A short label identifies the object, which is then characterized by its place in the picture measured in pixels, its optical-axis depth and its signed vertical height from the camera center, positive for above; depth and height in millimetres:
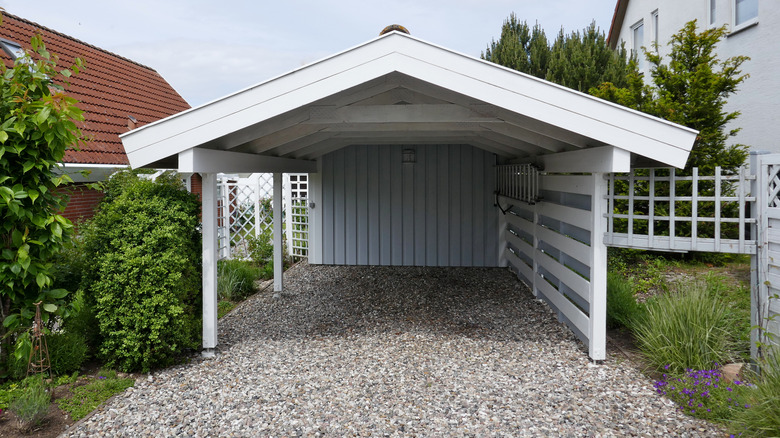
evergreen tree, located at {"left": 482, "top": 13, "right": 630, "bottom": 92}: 12250 +3582
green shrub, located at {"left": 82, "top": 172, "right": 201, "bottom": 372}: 4055 -553
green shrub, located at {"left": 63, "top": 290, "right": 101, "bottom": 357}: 4344 -967
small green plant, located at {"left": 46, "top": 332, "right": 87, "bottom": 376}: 4004 -1102
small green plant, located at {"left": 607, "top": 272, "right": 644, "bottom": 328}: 5205 -1027
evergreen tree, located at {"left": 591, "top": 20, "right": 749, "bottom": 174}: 7008 +1377
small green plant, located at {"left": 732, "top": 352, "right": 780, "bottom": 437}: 2857 -1125
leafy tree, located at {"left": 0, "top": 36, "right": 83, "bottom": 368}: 3500 +164
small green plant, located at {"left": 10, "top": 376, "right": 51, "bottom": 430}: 3195 -1195
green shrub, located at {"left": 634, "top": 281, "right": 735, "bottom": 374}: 3957 -995
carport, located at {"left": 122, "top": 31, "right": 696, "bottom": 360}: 3955 +604
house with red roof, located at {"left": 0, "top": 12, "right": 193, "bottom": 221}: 7652 +1968
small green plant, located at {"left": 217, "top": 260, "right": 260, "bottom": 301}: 7016 -1026
